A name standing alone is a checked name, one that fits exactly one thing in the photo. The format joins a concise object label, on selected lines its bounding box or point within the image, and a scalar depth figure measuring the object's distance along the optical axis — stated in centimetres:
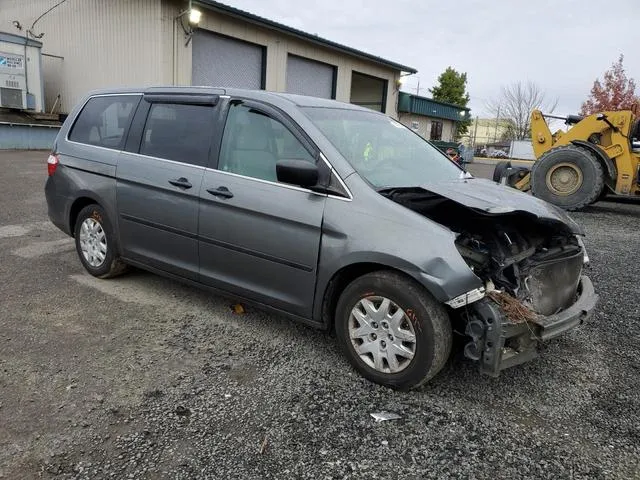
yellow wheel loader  966
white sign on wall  1545
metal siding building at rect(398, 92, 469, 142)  2564
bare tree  5017
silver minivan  288
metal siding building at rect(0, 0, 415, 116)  1389
